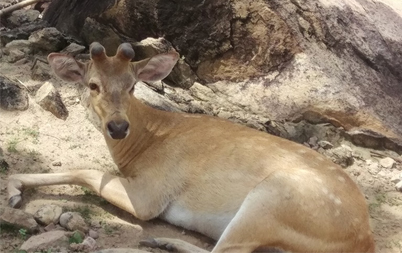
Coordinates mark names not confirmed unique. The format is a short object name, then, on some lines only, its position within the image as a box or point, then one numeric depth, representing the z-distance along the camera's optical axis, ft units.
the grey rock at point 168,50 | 26.43
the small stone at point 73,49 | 27.14
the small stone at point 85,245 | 16.84
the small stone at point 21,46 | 27.37
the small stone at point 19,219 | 17.01
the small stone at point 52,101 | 24.13
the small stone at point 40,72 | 25.71
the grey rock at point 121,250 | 15.85
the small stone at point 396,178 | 24.20
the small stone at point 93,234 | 17.92
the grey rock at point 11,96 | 23.70
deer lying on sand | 16.92
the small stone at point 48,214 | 17.97
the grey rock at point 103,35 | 27.43
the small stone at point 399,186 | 23.77
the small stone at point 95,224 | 18.66
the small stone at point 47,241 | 16.21
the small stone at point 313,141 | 25.23
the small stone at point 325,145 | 25.13
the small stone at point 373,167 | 24.72
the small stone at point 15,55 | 26.75
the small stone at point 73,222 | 17.89
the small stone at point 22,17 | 30.76
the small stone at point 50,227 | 17.74
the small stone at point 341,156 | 24.73
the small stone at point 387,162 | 25.02
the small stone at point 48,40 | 27.58
